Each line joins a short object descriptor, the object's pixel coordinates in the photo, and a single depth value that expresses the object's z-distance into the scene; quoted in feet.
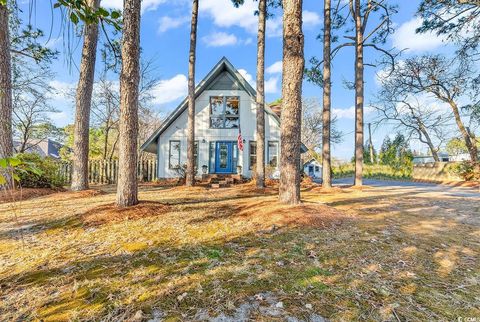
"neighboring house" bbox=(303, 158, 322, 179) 85.78
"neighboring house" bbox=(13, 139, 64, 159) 103.33
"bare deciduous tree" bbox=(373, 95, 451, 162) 70.79
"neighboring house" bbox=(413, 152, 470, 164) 89.92
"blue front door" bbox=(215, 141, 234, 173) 48.65
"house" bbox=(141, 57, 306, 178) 48.60
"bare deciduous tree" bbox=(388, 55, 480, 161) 56.18
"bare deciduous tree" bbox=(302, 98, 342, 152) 111.96
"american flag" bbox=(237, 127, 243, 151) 45.72
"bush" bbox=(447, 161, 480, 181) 50.25
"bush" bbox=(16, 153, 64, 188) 27.48
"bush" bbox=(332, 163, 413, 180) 73.71
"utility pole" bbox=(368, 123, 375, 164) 117.77
